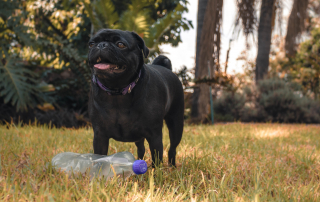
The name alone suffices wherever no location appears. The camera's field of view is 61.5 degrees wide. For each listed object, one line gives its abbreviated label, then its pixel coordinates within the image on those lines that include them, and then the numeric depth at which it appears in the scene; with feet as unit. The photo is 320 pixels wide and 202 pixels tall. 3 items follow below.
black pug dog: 6.81
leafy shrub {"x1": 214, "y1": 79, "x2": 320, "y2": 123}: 33.40
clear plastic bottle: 7.18
